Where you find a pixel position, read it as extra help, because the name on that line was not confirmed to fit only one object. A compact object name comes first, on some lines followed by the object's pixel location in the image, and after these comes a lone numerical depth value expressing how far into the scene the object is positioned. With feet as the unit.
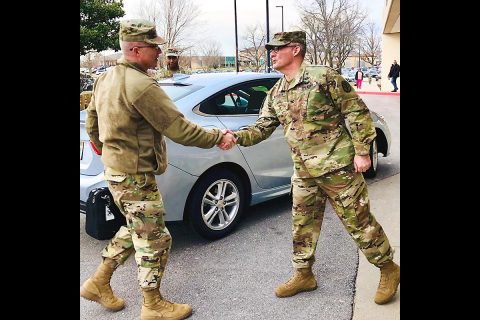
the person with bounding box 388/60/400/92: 81.55
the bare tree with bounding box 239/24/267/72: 123.57
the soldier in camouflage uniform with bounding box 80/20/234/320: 8.86
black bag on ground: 10.91
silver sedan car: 12.51
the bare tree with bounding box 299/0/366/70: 76.79
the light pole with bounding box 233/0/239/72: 81.76
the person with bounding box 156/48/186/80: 17.41
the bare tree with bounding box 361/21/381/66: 196.85
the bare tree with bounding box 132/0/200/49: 82.02
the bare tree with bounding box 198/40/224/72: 167.84
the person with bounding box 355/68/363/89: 103.02
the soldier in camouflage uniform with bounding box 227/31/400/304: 9.61
